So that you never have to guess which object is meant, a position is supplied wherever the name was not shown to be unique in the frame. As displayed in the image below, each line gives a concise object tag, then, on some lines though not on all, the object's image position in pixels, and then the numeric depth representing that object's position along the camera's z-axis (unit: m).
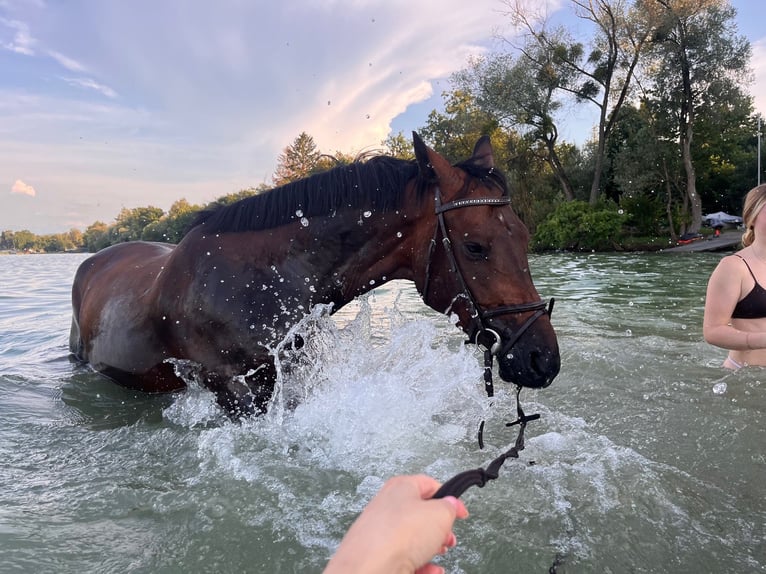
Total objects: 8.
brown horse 2.24
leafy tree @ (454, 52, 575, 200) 28.66
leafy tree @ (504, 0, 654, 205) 25.58
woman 3.22
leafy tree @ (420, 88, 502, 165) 34.03
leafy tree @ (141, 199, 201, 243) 28.95
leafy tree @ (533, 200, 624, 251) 24.62
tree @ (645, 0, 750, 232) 23.11
